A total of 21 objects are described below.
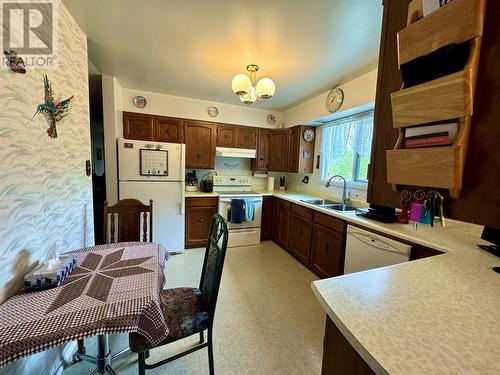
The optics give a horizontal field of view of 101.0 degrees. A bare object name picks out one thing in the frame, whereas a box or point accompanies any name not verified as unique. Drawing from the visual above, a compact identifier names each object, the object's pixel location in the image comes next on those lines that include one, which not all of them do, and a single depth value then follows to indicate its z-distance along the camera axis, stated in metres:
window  2.74
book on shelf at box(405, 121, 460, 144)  0.44
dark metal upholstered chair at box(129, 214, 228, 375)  1.13
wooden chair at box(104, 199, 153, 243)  1.81
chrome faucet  2.82
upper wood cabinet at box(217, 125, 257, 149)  3.61
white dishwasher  1.62
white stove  3.31
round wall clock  2.69
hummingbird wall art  1.23
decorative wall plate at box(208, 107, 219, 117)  3.67
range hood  3.52
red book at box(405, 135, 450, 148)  0.46
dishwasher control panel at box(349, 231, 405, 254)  1.67
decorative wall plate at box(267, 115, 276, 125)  4.13
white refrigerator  2.79
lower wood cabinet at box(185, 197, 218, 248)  3.25
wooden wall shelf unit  0.40
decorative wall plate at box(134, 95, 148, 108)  3.23
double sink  2.75
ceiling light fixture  1.93
